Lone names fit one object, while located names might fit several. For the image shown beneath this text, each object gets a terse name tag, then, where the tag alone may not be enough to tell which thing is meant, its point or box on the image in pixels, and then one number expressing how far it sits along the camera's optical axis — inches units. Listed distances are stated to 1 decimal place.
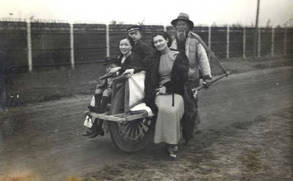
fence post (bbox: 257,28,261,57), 379.7
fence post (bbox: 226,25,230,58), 413.3
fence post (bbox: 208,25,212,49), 396.7
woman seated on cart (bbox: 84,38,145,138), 186.9
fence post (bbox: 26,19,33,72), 321.1
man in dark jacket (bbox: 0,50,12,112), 273.8
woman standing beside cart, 183.0
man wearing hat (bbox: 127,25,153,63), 195.2
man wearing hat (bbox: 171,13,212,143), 206.7
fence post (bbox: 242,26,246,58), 404.5
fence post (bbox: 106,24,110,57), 420.3
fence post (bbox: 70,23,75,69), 401.3
